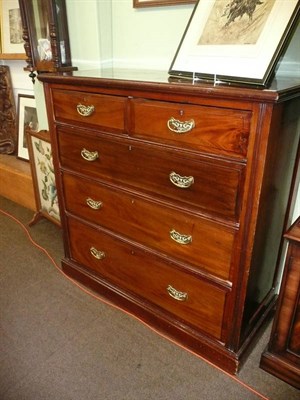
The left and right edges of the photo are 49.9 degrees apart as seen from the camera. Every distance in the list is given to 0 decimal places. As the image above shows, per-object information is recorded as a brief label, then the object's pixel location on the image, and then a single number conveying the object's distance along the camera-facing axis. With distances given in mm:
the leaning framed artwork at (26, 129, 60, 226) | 1997
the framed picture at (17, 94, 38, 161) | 2547
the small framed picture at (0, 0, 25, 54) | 2307
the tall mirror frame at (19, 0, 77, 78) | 1624
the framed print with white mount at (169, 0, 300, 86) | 958
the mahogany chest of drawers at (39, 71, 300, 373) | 958
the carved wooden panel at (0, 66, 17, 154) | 2590
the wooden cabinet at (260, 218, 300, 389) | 1073
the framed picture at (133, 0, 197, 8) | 1386
